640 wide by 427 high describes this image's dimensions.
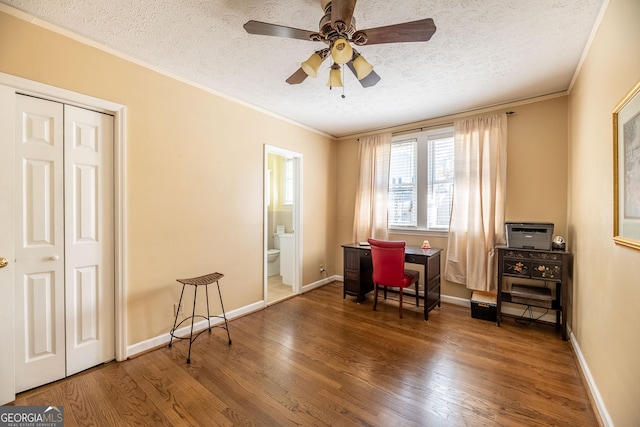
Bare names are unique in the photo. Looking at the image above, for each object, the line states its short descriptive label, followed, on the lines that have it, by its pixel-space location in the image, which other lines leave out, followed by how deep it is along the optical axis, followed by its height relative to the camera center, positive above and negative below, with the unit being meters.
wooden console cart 2.69 -0.62
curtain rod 3.75 +1.25
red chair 3.21 -0.67
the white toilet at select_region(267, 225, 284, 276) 5.05 -0.86
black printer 2.80 -0.25
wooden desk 3.23 -0.83
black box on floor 3.12 -1.14
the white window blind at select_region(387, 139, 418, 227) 4.08 +0.43
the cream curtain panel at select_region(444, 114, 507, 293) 3.28 +0.14
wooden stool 2.47 -0.85
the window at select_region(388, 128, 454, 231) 3.79 +0.47
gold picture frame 1.28 +0.22
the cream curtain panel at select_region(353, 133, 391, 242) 4.25 +0.38
